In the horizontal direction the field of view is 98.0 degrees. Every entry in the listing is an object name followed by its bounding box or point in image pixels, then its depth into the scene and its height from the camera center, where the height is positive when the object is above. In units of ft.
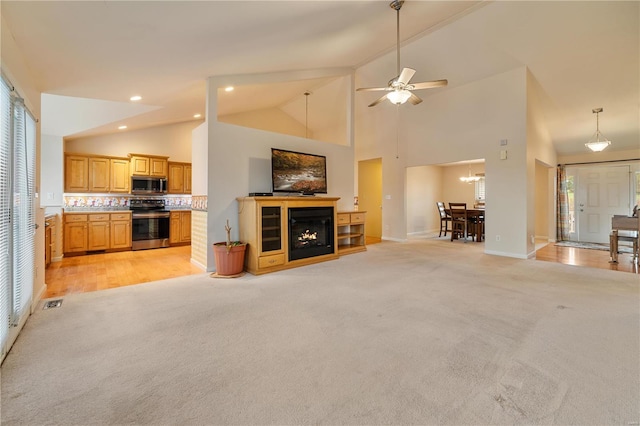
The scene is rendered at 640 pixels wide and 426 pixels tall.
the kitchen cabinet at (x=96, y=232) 18.01 -1.05
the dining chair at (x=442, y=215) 28.60 -0.19
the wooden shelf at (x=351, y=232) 19.07 -1.33
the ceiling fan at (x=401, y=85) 11.71 +5.54
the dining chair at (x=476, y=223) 25.04 -0.95
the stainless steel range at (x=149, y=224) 20.48 -0.60
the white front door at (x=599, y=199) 22.76 +1.09
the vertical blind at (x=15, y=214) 6.64 +0.09
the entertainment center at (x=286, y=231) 13.83 -0.88
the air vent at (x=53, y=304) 9.45 -3.03
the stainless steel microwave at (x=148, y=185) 20.50 +2.34
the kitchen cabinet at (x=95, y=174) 18.62 +2.99
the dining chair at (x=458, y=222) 25.14 -0.81
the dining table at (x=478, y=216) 24.82 -0.29
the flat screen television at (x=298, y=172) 16.31 +2.67
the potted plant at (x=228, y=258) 13.32 -2.10
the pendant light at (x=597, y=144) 18.66 +4.58
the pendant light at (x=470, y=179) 27.27 +3.43
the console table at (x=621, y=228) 16.07 -1.06
